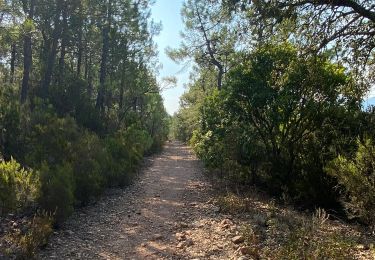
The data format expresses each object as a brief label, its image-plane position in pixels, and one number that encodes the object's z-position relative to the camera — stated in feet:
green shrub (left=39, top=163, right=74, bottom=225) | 24.49
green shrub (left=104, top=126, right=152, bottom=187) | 40.68
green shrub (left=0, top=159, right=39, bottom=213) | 20.75
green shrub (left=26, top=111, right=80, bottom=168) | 32.81
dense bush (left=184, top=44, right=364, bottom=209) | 27.84
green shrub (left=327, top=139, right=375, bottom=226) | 19.35
